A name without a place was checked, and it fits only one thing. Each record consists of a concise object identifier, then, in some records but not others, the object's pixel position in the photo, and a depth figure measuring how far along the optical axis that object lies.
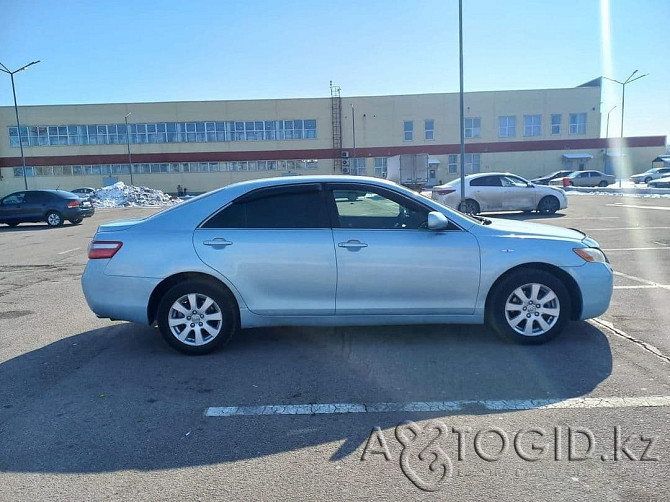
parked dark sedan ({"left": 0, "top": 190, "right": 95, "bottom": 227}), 19.77
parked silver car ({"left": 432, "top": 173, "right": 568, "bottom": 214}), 17.79
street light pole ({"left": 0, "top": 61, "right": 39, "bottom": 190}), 34.10
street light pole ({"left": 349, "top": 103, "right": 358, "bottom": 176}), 51.59
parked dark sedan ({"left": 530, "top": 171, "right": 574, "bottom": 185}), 45.22
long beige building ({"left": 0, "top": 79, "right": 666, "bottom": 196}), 51.25
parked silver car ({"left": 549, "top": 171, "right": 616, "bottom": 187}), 43.78
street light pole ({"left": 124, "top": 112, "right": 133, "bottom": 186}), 51.16
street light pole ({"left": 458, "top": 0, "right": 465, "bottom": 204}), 16.98
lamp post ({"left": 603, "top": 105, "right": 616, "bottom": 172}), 53.19
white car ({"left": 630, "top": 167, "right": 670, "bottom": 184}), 43.88
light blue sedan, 4.64
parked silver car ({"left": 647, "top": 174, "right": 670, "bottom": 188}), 34.81
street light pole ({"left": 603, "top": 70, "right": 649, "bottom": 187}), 42.40
